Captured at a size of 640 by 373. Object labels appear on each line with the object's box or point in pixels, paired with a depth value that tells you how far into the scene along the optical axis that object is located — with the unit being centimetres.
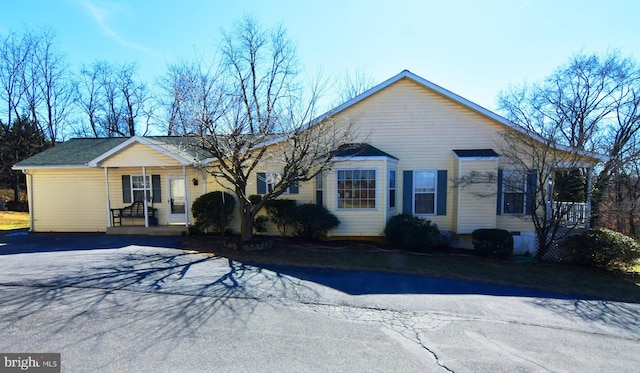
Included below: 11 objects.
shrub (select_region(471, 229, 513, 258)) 1002
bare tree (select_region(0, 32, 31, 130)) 2852
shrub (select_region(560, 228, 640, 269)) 893
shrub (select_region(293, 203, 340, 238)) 1073
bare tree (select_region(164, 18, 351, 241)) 832
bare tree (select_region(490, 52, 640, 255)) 947
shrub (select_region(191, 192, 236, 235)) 1120
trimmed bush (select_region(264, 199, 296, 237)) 1120
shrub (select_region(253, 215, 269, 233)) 1162
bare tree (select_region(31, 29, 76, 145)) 2958
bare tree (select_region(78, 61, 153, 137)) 3225
